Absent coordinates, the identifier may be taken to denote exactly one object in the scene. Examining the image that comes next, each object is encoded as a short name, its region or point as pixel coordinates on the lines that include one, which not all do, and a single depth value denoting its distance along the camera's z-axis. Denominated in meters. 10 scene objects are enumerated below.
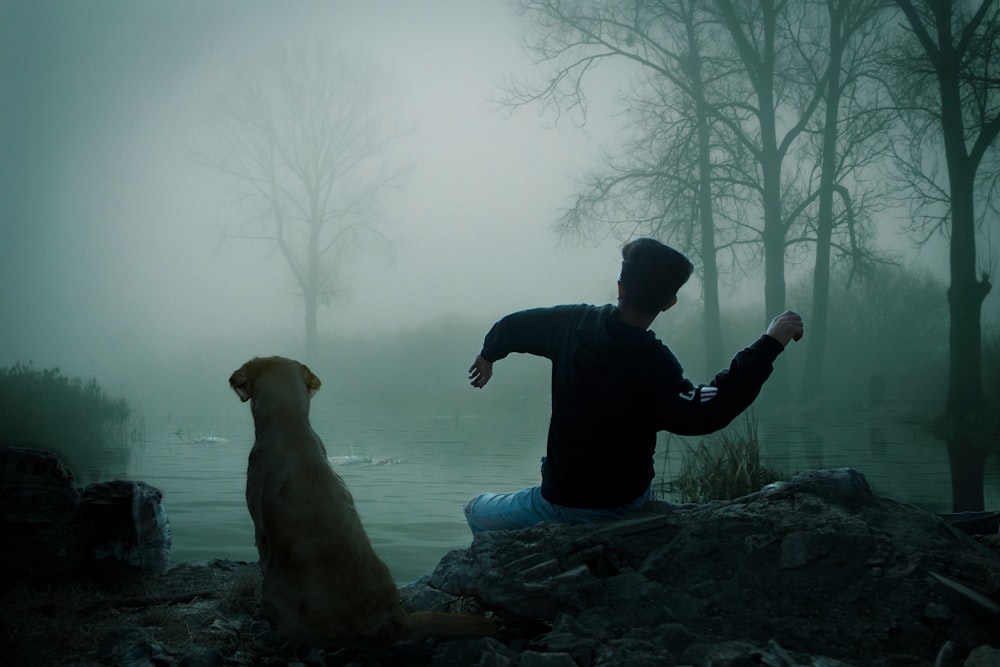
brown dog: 2.27
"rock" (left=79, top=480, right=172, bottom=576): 3.85
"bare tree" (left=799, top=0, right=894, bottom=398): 14.21
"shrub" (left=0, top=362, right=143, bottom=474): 8.39
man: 2.73
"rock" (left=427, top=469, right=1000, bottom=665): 2.30
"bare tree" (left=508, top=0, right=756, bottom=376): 15.48
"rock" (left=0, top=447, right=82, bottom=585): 3.72
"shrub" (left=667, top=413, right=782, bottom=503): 6.04
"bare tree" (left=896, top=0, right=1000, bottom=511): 10.52
